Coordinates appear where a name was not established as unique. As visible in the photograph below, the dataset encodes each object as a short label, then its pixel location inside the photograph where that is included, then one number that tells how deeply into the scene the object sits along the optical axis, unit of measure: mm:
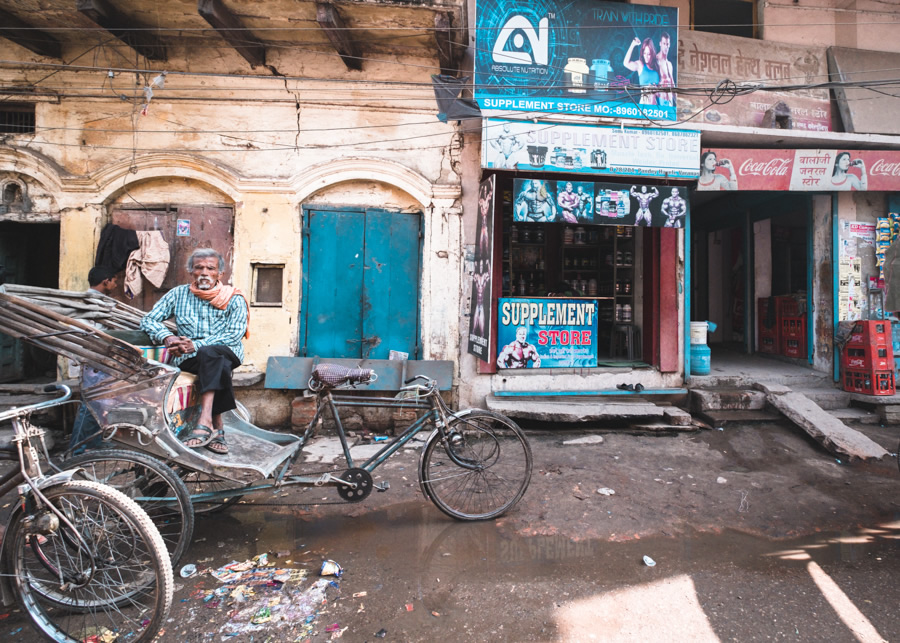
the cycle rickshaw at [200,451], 2646
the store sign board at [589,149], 5785
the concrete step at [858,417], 6160
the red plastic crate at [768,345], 8496
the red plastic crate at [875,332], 6293
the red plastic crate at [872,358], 6281
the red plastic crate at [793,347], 7647
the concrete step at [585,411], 5762
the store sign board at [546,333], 6277
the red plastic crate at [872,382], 6242
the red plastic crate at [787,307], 7915
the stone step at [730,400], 6191
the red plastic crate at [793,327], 7672
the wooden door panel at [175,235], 5879
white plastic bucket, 6734
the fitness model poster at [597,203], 5887
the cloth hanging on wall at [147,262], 5723
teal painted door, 6066
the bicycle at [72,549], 2061
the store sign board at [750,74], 6656
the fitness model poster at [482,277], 5695
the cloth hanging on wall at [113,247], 5641
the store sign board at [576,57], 5984
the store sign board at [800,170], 6434
